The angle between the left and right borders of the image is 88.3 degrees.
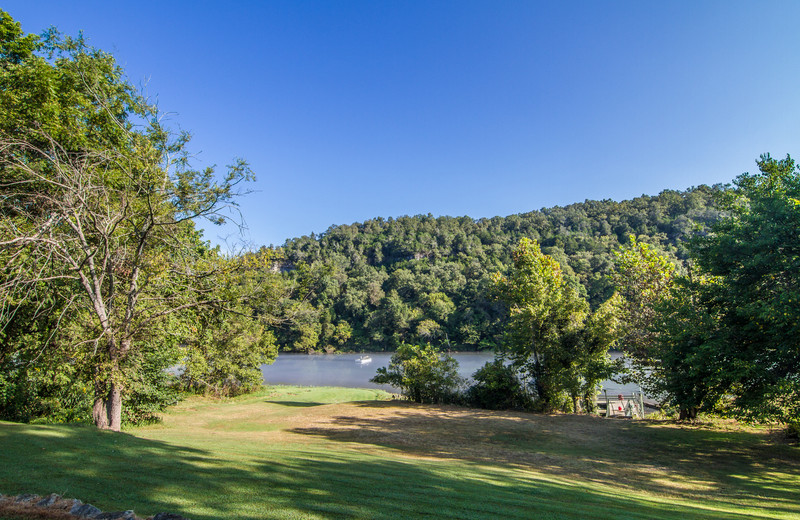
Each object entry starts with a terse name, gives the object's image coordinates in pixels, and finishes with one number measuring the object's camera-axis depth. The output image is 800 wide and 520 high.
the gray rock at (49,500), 4.22
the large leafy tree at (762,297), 10.52
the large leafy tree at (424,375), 21.73
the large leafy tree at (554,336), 19.77
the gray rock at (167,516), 4.00
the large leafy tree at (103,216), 9.71
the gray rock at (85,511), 4.05
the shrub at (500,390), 20.83
